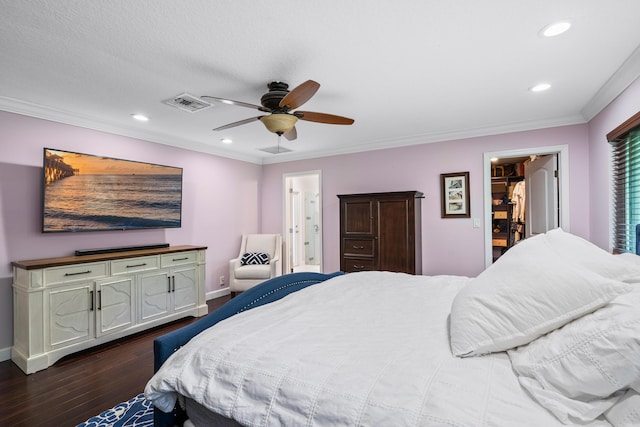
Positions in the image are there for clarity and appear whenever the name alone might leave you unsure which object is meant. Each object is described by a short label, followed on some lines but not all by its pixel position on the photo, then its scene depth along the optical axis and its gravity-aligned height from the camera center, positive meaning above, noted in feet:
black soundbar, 10.69 -1.17
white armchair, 15.08 -2.33
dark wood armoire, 13.07 -0.72
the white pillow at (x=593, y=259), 3.93 -0.61
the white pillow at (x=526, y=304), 3.38 -1.03
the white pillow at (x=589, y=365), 2.64 -1.40
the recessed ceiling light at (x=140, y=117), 11.05 +3.60
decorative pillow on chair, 15.97 -2.19
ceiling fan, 7.92 +2.65
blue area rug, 6.25 -4.10
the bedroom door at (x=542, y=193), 12.04 +0.86
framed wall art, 13.28 +0.85
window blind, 7.96 +0.86
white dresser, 8.68 -2.62
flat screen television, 10.09 +0.88
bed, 2.72 -1.60
